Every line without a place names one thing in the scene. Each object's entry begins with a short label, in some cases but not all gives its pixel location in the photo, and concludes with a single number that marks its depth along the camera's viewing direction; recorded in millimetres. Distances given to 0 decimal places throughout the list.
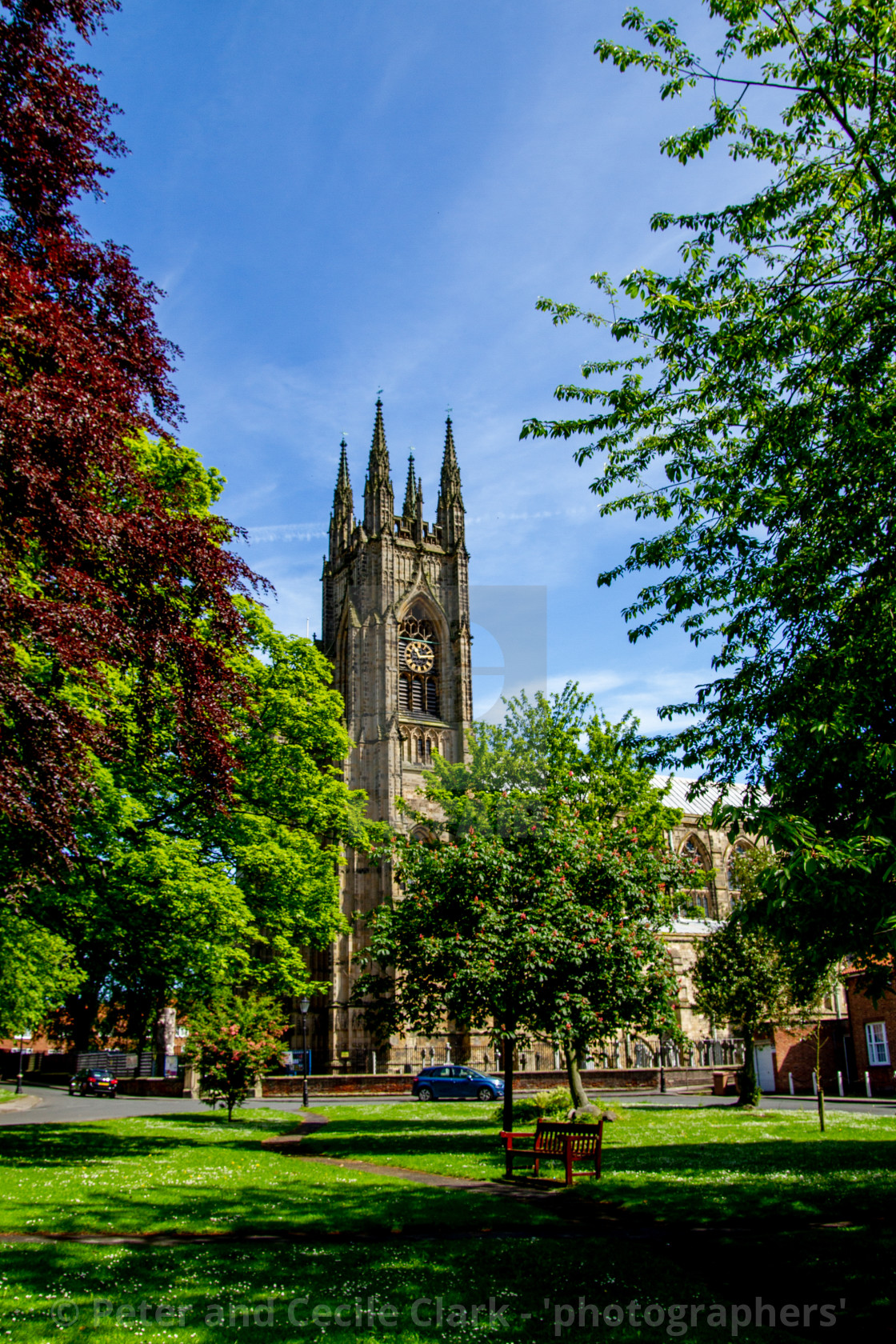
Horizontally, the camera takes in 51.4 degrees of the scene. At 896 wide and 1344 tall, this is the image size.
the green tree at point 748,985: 25500
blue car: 31125
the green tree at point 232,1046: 21062
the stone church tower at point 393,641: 54125
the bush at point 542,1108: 19219
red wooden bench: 11945
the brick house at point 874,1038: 29969
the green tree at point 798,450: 7918
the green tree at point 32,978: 26266
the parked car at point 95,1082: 36625
